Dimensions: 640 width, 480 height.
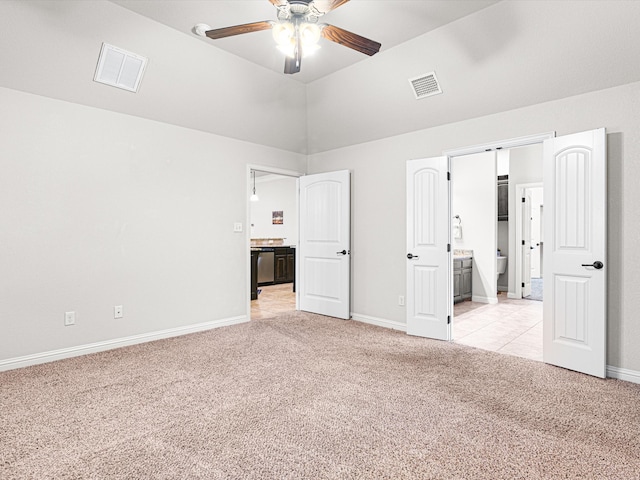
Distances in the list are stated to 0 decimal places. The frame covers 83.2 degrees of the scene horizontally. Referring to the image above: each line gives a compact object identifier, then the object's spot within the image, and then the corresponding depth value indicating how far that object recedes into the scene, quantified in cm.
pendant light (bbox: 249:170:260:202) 925
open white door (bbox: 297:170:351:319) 514
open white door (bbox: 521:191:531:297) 709
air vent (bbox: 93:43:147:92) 332
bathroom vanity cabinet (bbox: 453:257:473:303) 634
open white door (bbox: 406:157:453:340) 414
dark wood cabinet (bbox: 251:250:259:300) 670
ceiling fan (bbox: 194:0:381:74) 236
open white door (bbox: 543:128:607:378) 306
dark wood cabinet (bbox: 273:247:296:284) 852
